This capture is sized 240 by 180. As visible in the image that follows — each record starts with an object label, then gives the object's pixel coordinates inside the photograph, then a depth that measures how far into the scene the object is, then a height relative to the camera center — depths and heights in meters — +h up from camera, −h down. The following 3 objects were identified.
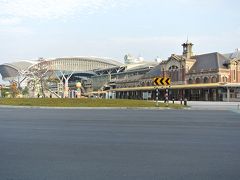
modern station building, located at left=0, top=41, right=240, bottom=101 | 68.06 +4.94
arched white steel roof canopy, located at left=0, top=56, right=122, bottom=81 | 167.50 +16.38
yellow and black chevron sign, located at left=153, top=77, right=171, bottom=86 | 37.99 +1.91
